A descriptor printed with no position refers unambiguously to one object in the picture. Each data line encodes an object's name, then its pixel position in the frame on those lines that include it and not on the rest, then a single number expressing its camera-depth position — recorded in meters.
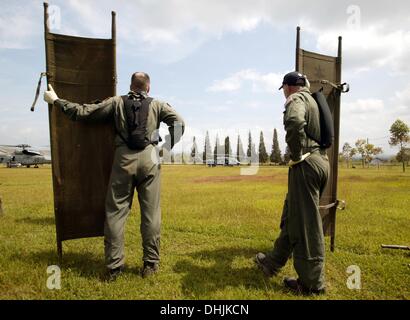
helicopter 55.59
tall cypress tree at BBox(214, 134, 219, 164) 97.24
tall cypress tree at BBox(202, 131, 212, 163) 87.25
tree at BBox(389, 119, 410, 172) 52.78
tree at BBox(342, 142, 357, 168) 94.42
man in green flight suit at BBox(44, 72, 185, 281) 4.48
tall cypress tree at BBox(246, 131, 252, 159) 91.54
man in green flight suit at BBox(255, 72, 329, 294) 3.95
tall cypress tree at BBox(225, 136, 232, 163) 88.31
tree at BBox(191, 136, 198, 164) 85.29
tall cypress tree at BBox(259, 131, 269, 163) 92.83
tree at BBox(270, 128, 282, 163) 100.64
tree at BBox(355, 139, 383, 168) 87.46
